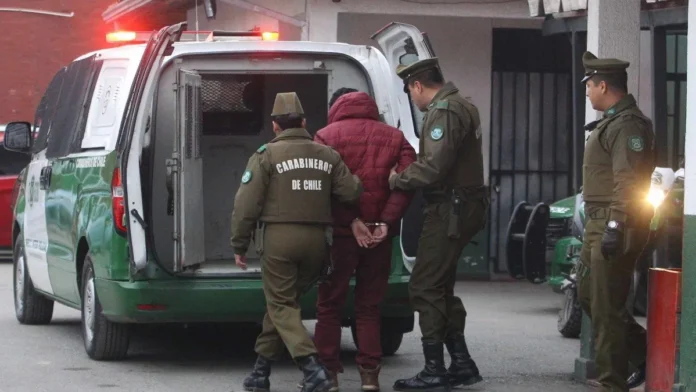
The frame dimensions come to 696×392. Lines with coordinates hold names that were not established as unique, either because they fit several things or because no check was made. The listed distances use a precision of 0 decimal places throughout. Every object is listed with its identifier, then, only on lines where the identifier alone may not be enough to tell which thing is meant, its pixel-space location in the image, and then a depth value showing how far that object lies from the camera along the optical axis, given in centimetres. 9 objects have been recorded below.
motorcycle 1680
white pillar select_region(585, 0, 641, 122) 1802
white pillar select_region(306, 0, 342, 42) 3125
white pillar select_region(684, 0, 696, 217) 1468
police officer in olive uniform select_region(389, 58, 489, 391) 1648
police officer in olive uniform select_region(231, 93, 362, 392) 1617
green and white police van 1769
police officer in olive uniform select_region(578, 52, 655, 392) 1487
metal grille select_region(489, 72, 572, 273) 3425
